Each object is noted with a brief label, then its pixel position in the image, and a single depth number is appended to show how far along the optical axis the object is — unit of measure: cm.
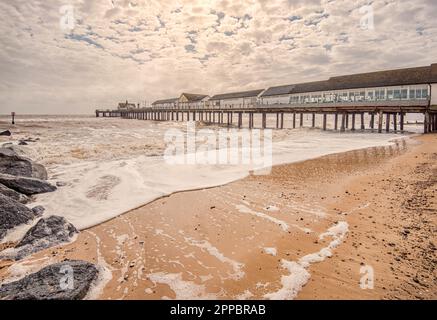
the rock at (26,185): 805
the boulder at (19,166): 941
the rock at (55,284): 331
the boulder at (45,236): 483
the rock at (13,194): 731
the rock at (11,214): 565
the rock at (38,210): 664
